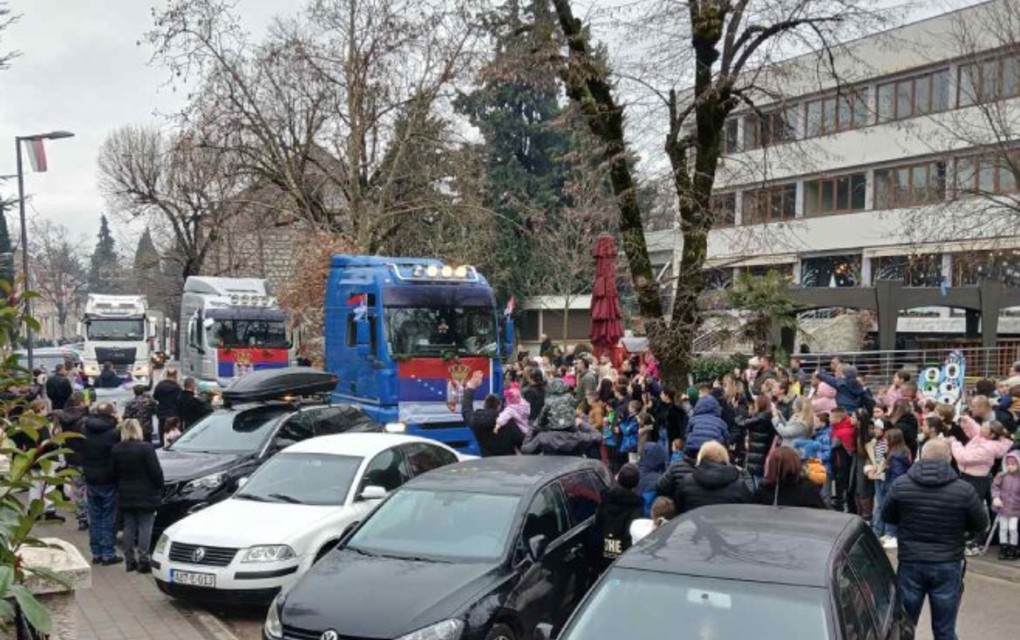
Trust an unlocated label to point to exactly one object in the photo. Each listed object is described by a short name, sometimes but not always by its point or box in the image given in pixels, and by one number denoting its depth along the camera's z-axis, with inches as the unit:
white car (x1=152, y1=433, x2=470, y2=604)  331.6
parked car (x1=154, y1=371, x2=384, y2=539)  432.1
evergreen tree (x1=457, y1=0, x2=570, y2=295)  1918.1
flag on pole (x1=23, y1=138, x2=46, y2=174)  874.8
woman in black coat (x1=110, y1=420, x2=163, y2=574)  396.2
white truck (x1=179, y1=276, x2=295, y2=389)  1032.8
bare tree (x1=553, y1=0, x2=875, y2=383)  535.8
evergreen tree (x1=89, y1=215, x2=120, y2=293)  3713.1
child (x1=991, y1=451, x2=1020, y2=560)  397.1
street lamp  853.8
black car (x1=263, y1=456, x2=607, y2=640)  246.2
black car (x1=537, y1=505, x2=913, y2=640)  177.8
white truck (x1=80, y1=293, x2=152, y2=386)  1330.0
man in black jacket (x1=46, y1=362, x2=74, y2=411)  714.2
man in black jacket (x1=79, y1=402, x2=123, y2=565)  413.1
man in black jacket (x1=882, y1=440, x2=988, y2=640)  263.7
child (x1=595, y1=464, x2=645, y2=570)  307.9
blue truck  609.9
